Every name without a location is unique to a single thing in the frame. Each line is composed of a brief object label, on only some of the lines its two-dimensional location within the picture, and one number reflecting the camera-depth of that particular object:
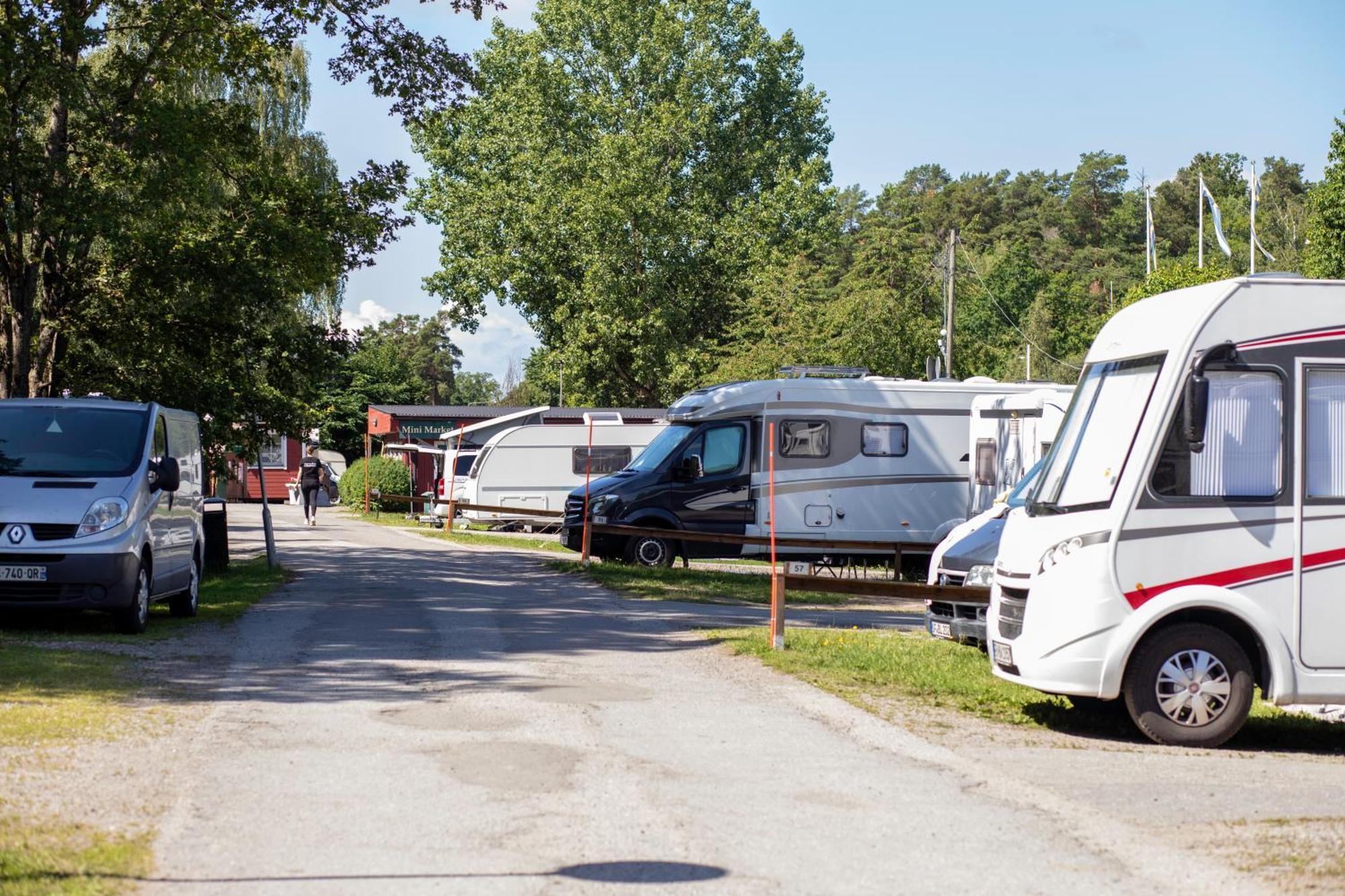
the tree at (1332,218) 39.75
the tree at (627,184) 50.06
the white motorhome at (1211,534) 9.17
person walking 38.66
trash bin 22.25
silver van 12.91
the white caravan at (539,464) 36.66
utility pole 39.00
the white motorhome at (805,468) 24.09
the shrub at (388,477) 49.72
